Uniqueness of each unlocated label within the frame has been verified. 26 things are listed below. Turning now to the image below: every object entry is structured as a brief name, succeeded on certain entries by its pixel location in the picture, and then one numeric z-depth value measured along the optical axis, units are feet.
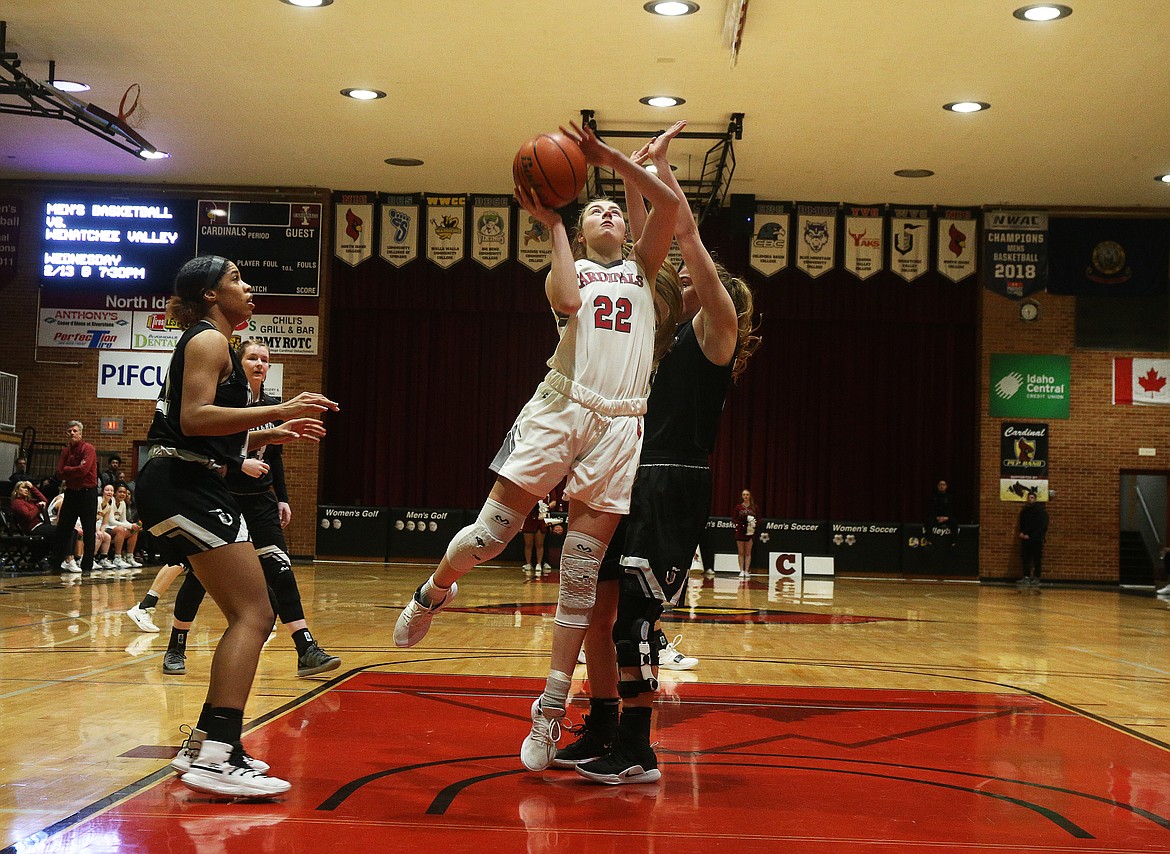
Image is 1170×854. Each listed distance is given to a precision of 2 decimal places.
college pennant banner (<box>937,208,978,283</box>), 59.36
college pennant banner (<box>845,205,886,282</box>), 59.57
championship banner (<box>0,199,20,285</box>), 58.90
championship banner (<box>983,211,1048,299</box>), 59.16
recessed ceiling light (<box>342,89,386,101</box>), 45.03
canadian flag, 58.95
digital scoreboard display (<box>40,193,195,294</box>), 57.11
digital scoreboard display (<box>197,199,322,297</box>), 58.80
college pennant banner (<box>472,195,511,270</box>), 59.72
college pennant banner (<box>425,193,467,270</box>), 59.93
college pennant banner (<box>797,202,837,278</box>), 59.88
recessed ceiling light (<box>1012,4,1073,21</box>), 35.24
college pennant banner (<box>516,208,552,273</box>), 59.36
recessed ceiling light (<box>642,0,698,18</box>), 35.83
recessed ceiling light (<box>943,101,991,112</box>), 44.11
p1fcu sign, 58.80
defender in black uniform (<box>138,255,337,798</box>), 10.53
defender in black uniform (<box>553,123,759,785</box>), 11.73
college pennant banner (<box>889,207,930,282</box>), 59.47
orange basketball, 11.24
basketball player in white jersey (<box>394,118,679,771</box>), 11.25
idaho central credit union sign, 59.26
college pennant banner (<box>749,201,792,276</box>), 59.72
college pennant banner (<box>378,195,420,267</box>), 60.03
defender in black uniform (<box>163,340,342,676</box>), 17.48
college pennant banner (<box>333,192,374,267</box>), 59.93
